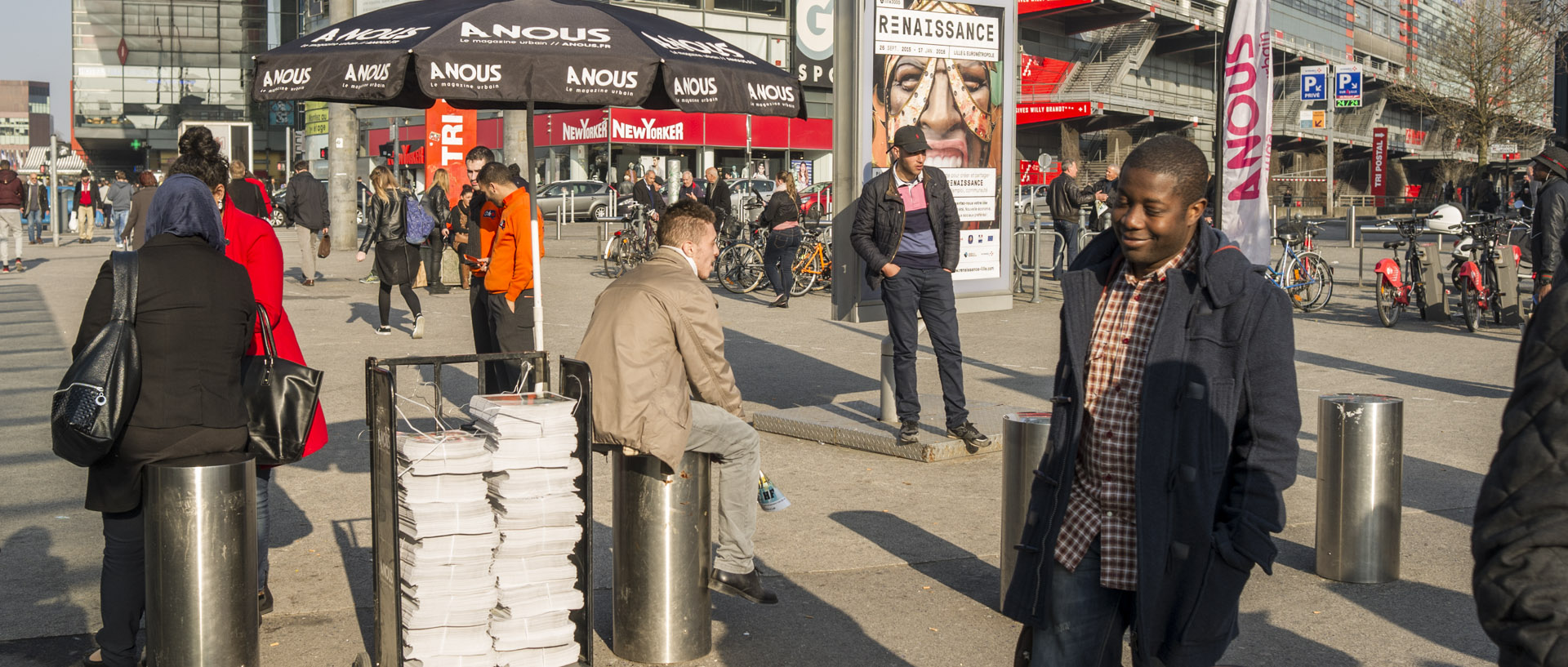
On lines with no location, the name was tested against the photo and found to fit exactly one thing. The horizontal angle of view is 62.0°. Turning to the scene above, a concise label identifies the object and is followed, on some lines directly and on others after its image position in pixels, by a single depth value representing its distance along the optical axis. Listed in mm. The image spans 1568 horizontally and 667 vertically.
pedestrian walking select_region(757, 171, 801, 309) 17500
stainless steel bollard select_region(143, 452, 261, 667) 4039
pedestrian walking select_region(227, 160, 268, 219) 14016
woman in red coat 5254
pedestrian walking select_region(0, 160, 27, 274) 22359
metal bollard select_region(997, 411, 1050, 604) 5215
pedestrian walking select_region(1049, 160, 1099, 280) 17750
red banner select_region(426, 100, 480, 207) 21600
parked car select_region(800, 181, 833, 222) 23180
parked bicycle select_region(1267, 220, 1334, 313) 16906
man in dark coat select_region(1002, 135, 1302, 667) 2641
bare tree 35531
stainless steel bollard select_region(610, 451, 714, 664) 4609
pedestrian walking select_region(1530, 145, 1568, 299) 9305
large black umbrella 5652
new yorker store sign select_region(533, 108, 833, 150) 48156
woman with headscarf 4121
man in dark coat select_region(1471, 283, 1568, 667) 1516
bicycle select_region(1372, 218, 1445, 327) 15125
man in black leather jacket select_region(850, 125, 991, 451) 7785
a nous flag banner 6625
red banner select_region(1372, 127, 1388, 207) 38812
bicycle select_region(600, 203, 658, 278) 21219
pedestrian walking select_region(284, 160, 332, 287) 19219
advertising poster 8586
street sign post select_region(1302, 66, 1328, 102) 23469
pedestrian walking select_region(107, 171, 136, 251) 28547
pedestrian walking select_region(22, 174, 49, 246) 32719
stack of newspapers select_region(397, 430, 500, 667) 4000
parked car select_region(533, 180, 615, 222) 40438
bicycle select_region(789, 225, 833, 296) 18812
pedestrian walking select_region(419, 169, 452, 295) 18766
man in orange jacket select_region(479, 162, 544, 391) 7863
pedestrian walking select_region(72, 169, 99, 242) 32438
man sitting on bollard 4512
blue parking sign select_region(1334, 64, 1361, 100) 27672
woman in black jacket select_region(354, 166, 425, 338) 14078
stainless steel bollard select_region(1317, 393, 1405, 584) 5531
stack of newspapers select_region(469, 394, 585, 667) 4129
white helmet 18953
